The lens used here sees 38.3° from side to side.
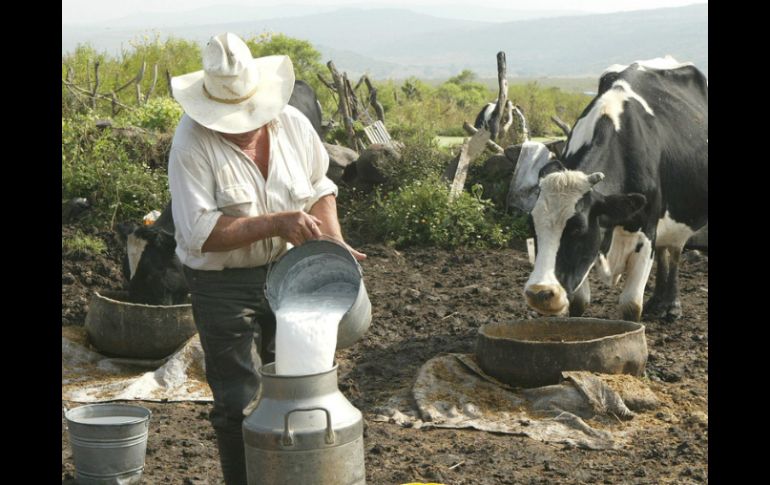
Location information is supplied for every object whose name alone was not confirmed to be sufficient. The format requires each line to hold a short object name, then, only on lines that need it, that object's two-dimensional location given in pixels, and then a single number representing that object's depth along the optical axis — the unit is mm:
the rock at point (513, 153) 10797
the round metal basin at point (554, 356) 5551
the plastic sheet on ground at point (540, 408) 5203
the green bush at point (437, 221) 9883
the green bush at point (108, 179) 10172
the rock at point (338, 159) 11258
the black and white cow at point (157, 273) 6703
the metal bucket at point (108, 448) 4480
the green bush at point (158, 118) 12070
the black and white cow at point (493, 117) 12289
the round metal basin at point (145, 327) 6426
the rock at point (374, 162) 11094
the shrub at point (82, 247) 8992
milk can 3486
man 3936
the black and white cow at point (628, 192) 6035
